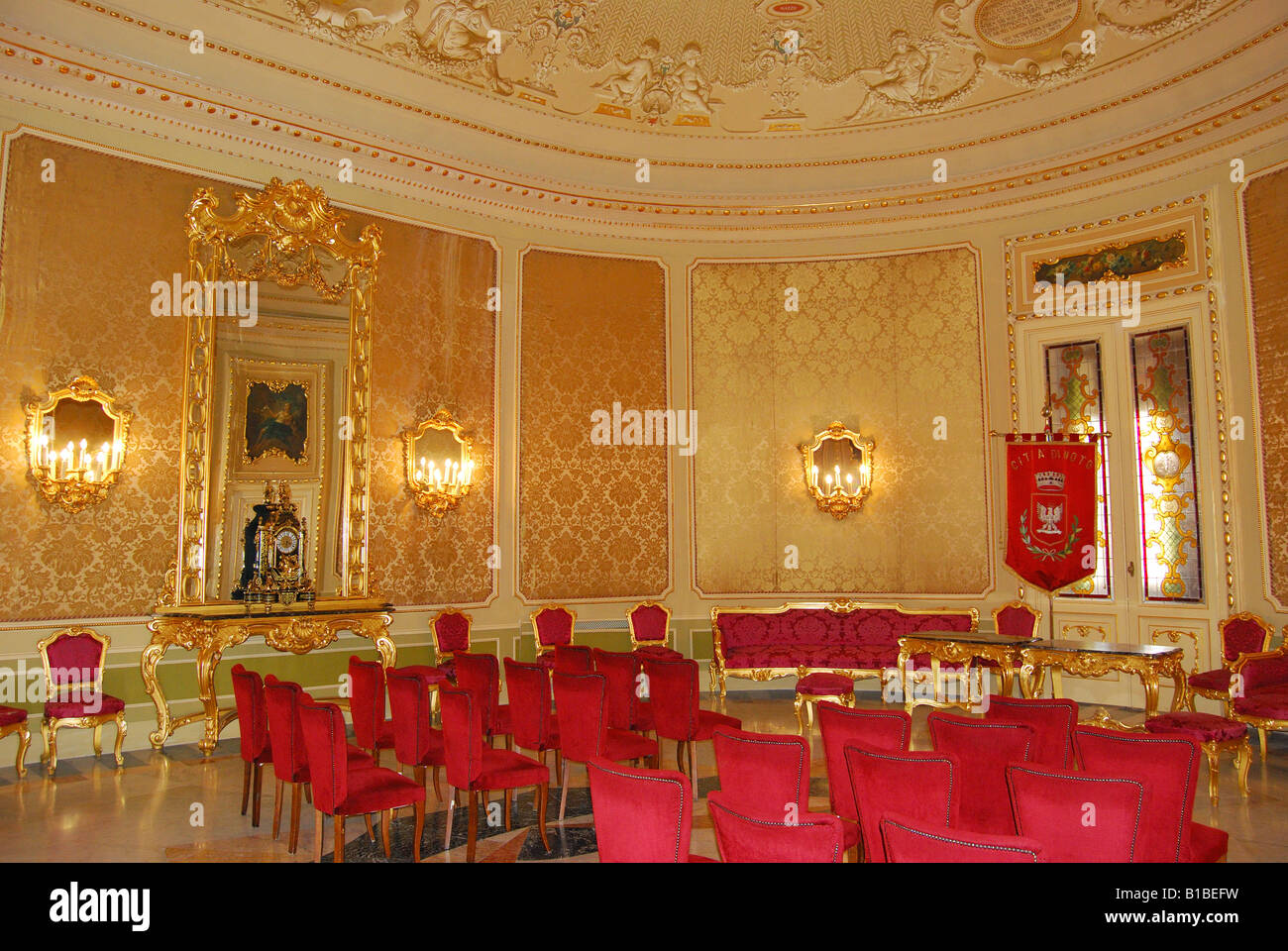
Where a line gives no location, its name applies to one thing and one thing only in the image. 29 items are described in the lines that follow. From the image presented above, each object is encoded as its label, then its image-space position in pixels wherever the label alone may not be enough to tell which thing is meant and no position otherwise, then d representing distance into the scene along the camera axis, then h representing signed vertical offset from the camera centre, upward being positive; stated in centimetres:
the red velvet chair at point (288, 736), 419 -89
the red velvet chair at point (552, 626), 854 -75
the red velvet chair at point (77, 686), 598 -94
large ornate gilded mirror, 701 +124
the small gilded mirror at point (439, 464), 813 +81
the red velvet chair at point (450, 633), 789 -75
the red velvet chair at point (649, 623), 895 -77
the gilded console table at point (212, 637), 652 -65
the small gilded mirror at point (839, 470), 935 +82
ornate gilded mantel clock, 707 -4
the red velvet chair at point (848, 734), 351 -76
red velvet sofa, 845 -91
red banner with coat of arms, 721 +30
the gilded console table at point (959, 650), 671 -83
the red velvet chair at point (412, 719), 452 -88
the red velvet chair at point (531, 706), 492 -89
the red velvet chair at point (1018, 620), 802 -68
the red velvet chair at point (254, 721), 472 -92
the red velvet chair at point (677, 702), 534 -95
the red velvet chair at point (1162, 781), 289 -78
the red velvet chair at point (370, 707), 495 -90
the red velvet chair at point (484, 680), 517 -77
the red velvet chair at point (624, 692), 566 -93
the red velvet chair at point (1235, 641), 664 -77
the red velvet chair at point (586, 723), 470 -94
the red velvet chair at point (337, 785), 375 -104
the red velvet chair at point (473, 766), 417 -107
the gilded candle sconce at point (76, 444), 633 +79
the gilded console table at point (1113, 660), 597 -81
